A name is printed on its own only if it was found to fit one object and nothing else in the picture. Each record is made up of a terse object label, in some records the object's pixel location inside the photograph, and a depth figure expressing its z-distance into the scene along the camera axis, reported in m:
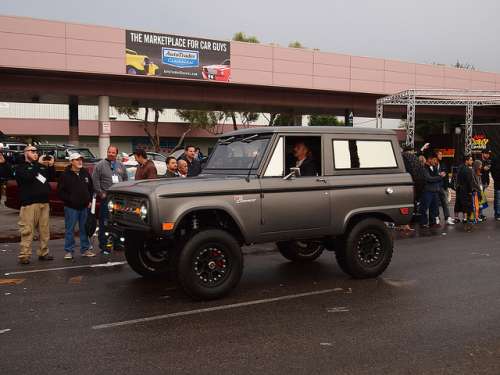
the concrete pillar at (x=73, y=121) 31.16
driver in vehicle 6.94
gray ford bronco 6.03
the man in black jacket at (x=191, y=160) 9.74
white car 27.22
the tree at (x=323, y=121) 63.56
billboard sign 28.95
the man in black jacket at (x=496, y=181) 14.17
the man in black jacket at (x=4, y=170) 9.19
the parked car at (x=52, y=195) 13.30
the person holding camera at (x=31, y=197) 8.43
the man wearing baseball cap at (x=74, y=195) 8.77
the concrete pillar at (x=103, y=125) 28.03
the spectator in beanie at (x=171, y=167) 9.42
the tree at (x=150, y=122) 48.12
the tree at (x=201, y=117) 50.03
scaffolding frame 25.56
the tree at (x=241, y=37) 50.50
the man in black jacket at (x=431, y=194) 12.88
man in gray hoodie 9.46
